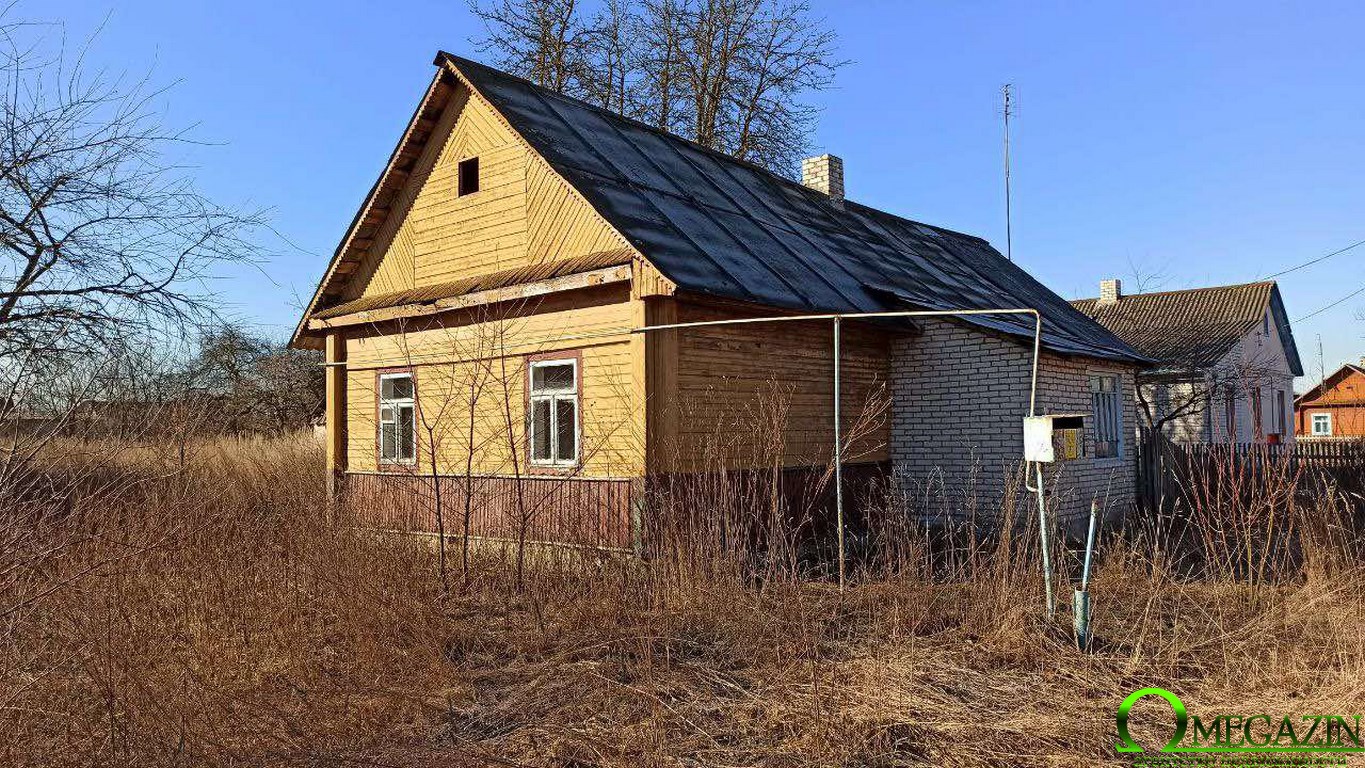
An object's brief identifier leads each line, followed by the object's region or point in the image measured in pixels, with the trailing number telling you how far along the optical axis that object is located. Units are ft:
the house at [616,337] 33.07
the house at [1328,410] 151.12
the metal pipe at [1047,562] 18.79
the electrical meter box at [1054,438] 20.10
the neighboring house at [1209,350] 78.79
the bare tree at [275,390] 85.10
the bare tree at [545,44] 76.84
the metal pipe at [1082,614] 19.84
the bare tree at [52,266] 16.47
